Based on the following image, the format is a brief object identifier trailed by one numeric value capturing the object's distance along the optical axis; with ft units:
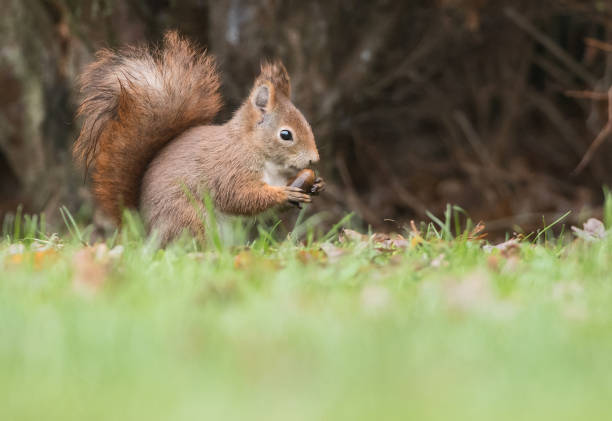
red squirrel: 20.29
